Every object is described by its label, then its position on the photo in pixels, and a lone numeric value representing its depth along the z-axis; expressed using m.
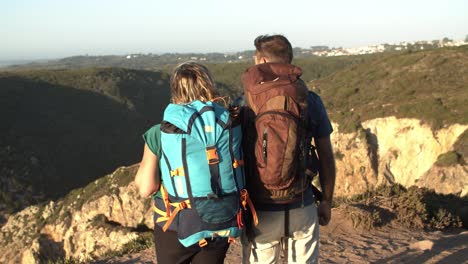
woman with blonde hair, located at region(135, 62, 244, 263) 2.25
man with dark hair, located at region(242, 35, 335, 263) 2.40
